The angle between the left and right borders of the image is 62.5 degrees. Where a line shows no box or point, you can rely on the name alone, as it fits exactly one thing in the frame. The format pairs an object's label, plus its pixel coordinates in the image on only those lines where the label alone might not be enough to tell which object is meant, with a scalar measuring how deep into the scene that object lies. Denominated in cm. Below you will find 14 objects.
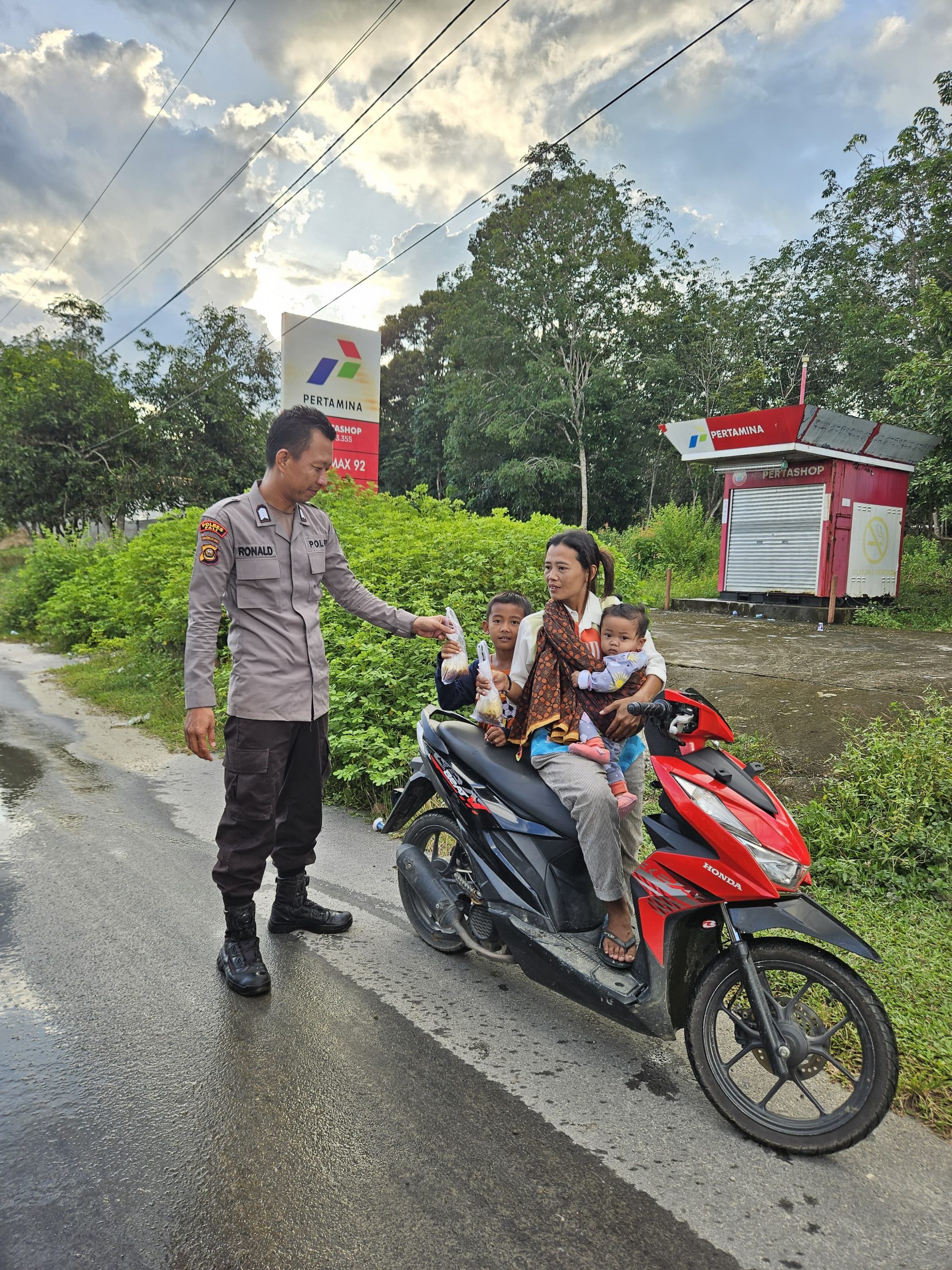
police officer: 299
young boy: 338
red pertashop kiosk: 1275
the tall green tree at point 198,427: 2812
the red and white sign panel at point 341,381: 1423
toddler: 278
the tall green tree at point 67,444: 2434
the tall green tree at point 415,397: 3778
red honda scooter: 214
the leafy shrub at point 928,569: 1476
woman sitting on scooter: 258
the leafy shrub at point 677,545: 1869
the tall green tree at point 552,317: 2986
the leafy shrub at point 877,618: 1192
